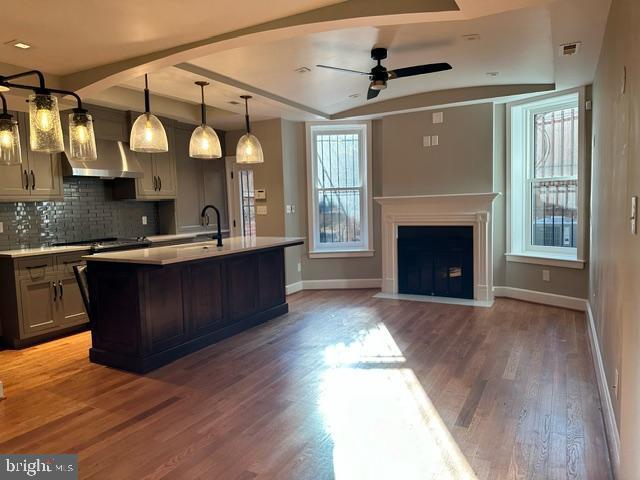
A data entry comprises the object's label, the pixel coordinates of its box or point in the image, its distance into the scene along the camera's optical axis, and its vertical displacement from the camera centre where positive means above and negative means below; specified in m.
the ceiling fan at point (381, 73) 3.72 +1.14
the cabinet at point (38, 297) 4.22 -0.82
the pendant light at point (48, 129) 1.90 +0.39
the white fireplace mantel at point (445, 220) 5.54 -0.20
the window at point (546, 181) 5.11 +0.24
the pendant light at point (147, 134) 3.23 +0.58
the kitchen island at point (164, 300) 3.47 -0.76
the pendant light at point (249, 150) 4.21 +0.57
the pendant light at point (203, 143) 3.78 +0.59
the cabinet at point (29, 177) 4.38 +0.41
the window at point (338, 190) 6.51 +0.27
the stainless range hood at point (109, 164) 4.83 +0.58
